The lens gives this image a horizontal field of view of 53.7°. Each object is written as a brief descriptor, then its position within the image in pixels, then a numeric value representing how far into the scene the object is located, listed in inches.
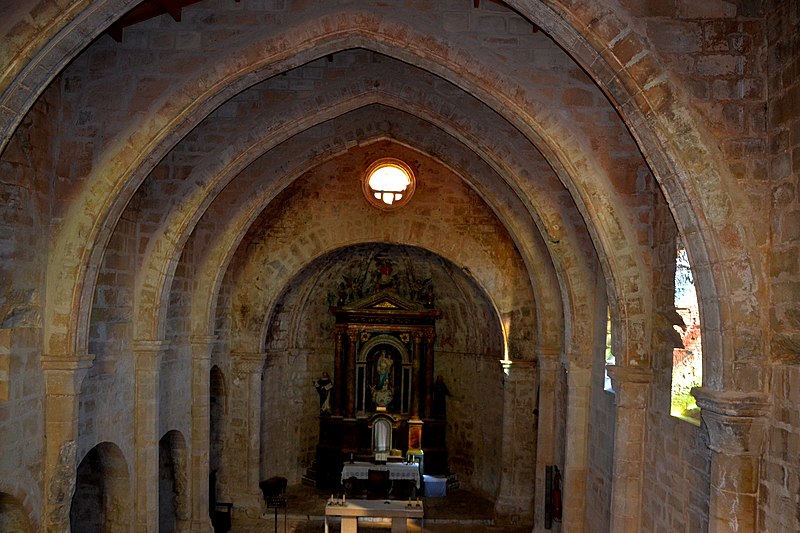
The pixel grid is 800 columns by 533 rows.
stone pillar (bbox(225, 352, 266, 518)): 578.9
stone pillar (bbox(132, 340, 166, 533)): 403.5
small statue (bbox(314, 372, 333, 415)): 668.1
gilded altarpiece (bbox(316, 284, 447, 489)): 647.8
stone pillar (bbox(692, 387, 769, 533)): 211.0
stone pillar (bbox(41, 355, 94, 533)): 315.0
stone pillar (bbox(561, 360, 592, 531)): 395.2
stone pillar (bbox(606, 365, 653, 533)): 306.3
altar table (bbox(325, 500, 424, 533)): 466.6
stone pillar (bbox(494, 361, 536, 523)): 557.3
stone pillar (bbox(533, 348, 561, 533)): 476.7
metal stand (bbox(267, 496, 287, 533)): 498.0
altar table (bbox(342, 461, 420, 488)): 585.0
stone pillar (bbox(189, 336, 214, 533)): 485.4
